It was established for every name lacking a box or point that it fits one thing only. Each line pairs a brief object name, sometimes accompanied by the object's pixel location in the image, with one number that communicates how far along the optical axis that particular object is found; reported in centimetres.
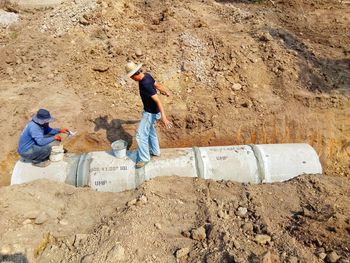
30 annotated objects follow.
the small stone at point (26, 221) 541
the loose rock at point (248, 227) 516
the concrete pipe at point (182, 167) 641
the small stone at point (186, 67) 903
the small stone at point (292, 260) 443
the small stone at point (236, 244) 469
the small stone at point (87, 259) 463
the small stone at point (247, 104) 834
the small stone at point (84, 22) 1020
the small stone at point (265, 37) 966
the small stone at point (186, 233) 513
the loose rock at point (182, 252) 472
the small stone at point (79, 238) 500
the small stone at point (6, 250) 477
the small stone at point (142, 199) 572
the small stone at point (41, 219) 547
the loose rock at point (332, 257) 441
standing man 598
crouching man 627
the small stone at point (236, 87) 869
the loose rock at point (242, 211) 556
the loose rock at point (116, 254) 463
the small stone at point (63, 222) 549
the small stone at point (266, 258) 436
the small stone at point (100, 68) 907
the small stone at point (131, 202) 571
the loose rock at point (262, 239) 486
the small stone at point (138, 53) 923
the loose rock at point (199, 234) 500
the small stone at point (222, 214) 548
